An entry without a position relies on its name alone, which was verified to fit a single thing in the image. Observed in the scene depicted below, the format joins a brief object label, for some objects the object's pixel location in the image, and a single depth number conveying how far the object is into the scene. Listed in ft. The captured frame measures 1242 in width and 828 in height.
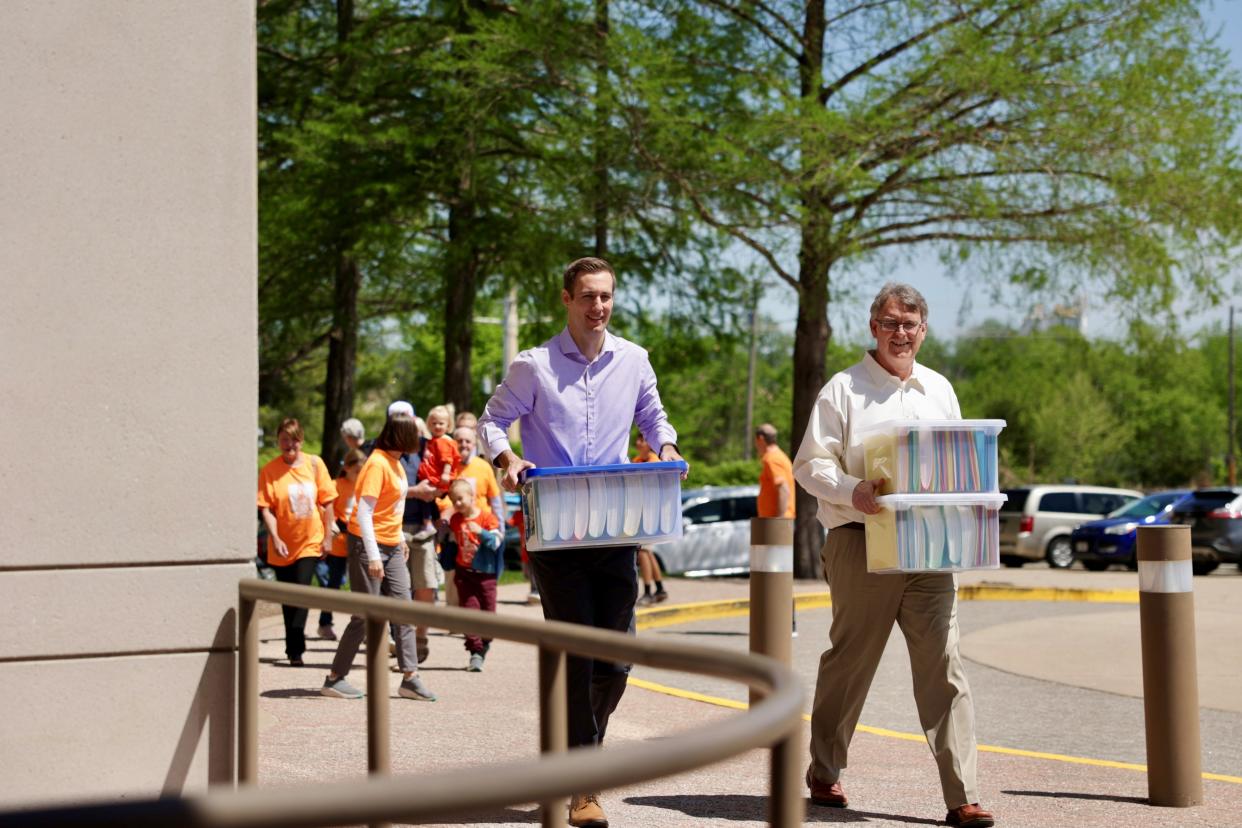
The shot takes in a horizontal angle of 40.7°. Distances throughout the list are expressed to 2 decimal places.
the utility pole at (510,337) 132.05
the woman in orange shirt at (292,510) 38.14
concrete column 14.16
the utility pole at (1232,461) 209.15
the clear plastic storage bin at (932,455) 19.12
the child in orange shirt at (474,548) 34.99
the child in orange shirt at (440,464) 37.81
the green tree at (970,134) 63.67
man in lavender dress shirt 18.80
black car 92.84
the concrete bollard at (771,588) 23.93
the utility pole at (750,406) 240.05
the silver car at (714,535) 80.64
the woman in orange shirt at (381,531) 30.04
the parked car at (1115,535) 95.96
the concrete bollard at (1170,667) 20.86
